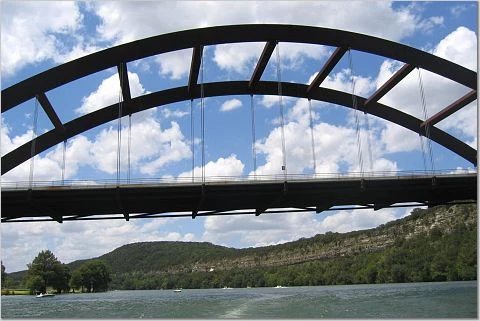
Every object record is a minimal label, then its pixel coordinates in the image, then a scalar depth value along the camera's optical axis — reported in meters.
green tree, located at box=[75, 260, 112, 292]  106.75
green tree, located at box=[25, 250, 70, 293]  98.31
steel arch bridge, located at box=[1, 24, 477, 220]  28.19
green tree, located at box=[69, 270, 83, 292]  103.50
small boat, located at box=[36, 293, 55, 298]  86.76
